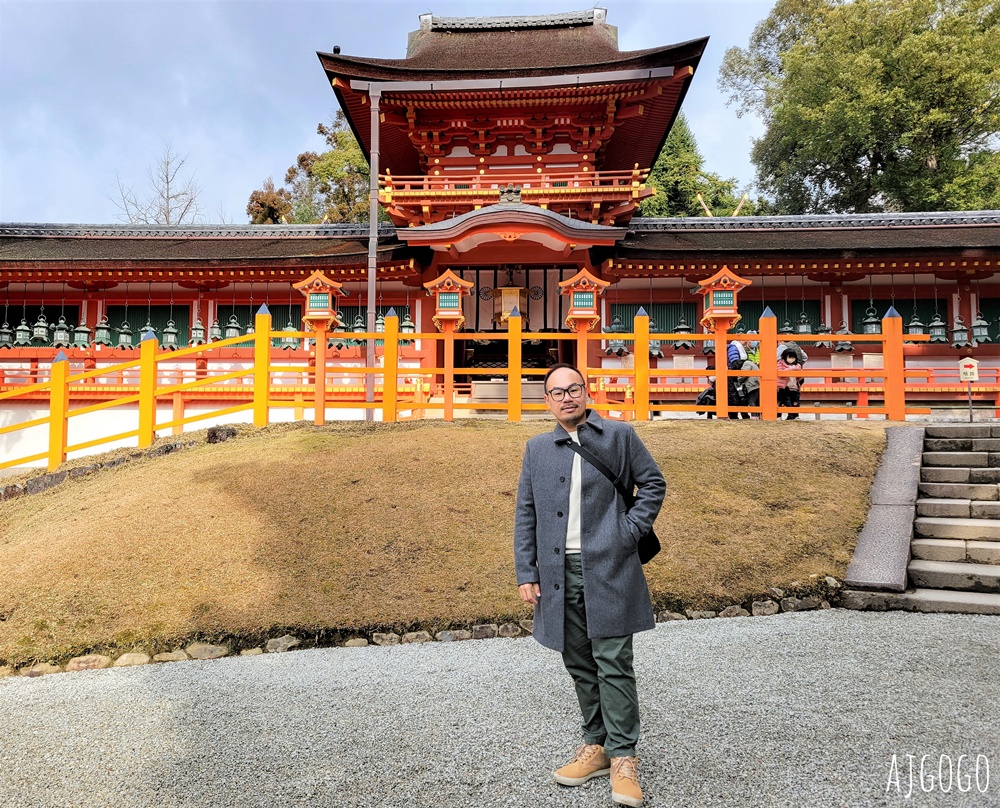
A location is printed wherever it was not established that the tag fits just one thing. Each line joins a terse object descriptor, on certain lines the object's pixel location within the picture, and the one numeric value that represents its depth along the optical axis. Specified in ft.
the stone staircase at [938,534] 14.87
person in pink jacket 33.24
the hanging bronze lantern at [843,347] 40.50
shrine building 40.81
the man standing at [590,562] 7.64
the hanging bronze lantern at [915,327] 40.37
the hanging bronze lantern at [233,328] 42.93
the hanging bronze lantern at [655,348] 41.55
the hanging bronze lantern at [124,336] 42.09
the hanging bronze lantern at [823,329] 43.19
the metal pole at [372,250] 30.17
